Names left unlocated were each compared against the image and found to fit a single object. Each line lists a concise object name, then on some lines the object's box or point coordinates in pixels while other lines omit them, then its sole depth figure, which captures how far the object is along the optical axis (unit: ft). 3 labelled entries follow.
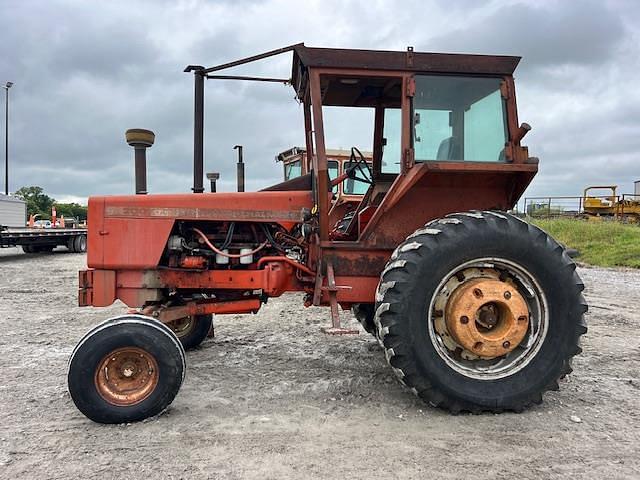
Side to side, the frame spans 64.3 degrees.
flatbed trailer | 47.24
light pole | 86.47
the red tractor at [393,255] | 11.00
